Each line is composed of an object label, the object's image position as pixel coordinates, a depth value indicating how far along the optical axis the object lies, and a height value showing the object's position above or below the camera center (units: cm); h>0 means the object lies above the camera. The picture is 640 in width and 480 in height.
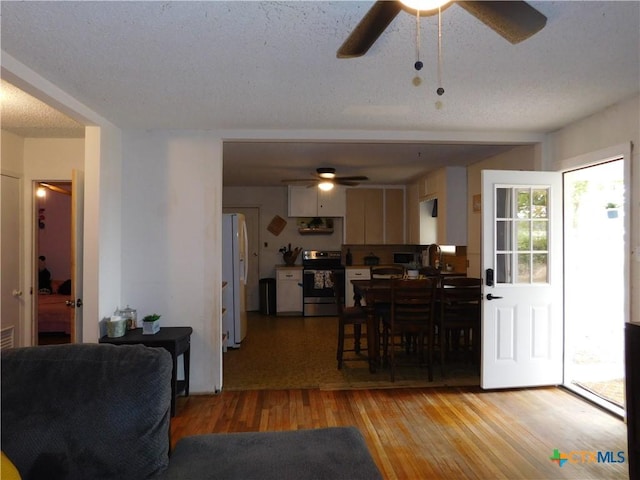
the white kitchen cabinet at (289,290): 658 -88
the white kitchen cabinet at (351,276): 651 -62
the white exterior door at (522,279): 331 -34
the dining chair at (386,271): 432 -35
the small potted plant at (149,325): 300 -69
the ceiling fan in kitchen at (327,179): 497 +86
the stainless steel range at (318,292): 655 -91
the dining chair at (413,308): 348 -64
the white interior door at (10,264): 337 -22
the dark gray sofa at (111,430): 134 -70
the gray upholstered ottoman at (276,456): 140 -88
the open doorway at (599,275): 392 -40
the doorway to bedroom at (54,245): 580 -8
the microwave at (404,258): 702 -32
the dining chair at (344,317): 388 -79
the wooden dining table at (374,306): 366 -68
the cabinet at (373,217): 686 +44
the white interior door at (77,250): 294 -8
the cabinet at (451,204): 514 +52
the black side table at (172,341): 283 -77
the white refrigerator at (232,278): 464 -48
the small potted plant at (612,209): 397 +34
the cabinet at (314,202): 683 +71
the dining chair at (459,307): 359 -67
